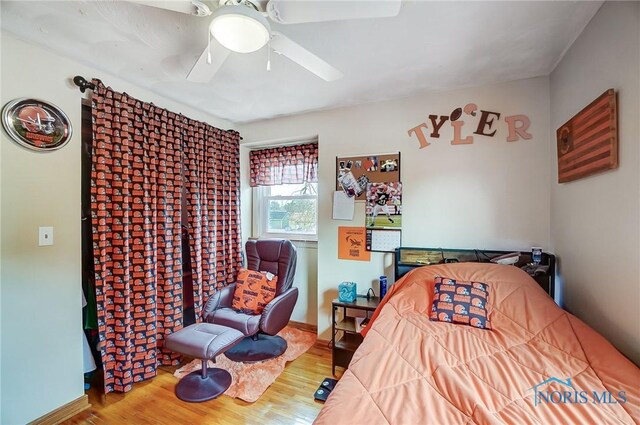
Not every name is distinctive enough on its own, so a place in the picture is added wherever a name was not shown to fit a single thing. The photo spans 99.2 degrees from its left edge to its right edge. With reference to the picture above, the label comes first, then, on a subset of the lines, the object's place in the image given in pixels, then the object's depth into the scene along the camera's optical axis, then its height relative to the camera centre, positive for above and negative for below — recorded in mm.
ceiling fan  1087 +825
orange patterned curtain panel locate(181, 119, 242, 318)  2629 +95
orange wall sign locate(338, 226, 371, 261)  2631 -314
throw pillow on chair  2662 -782
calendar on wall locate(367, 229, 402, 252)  2500 -262
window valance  3078 +567
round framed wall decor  1590 +568
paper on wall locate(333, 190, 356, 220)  2678 +61
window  3209 +23
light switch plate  1714 -130
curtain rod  1844 +905
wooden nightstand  2252 -1080
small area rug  2014 -1312
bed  913 -680
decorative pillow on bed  1640 -583
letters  2158 +709
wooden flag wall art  1332 +385
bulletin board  2533 +393
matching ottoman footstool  1952 -998
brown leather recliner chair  2402 -902
